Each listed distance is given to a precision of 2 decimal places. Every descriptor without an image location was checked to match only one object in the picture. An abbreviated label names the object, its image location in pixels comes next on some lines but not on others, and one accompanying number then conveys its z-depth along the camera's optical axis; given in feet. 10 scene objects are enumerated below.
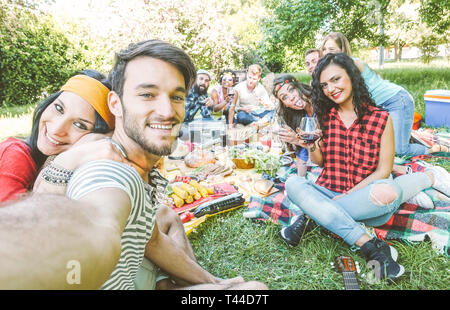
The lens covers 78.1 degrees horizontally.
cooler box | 17.43
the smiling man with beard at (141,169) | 2.90
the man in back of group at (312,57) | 14.78
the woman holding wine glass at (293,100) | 11.64
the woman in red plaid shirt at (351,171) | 7.29
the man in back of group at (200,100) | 19.80
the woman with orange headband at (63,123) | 5.73
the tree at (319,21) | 30.96
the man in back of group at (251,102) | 21.94
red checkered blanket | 7.47
